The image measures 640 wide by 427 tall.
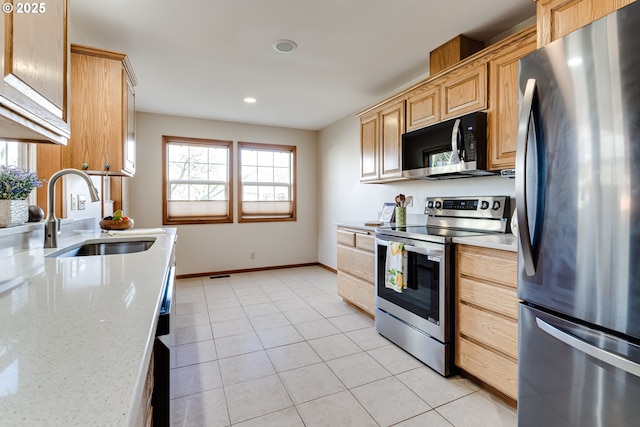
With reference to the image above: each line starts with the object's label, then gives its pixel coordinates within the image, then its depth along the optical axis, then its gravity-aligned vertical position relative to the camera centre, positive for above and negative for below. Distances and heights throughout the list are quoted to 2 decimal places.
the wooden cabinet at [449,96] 2.14 +0.91
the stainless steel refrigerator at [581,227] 0.95 -0.05
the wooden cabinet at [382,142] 2.93 +0.73
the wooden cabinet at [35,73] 0.79 +0.43
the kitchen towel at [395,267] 2.32 -0.42
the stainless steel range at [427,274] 2.01 -0.44
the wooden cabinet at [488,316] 1.65 -0.60
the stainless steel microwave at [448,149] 2.12 +0.49
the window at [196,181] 4.56 +0.52
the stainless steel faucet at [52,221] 1.57 -0.03
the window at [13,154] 1.70 +0.36
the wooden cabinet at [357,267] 2.90 -0.55
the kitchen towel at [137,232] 2.22 -0.13
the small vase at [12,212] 1.35 +0.02
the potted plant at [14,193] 1.37 +0.11
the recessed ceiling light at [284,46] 2.42 +1.36
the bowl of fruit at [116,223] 2.49 -0.07
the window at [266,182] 5.00 +0.53
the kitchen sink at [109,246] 1.83 -0.20
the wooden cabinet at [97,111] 2.02 +0.70
